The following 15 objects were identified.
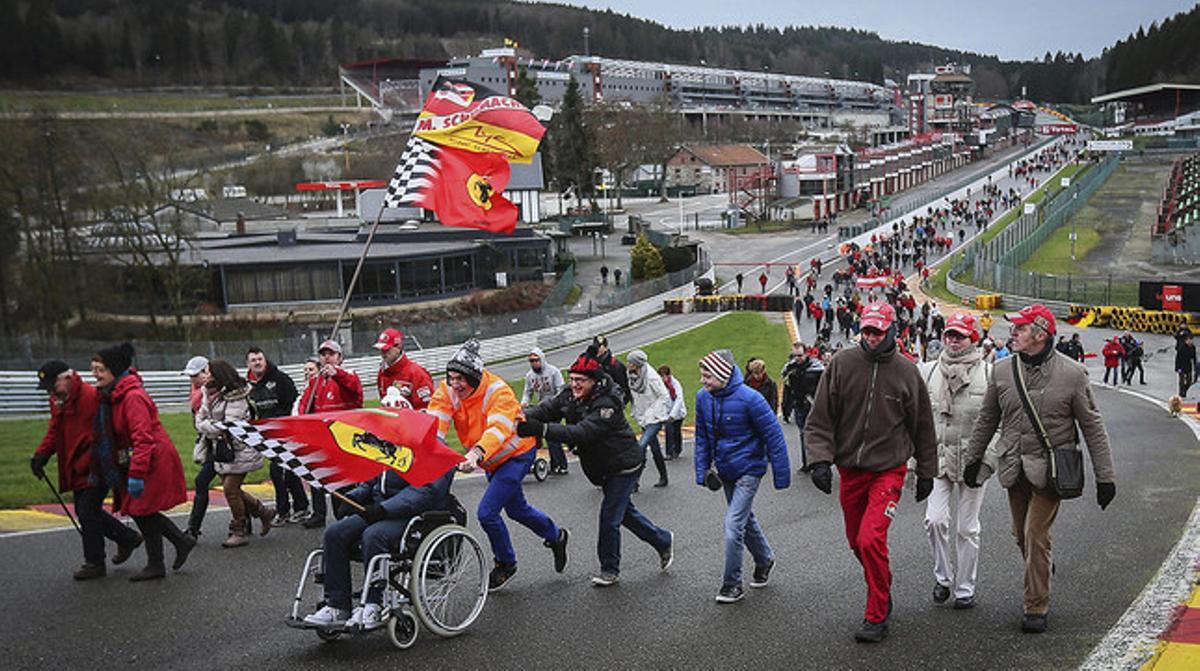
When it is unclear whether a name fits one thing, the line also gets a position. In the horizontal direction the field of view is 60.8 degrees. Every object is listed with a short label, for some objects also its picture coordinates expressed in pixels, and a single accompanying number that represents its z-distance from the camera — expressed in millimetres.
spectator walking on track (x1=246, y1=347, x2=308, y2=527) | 9922
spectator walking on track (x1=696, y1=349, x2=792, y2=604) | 7617
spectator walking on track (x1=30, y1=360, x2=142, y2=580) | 8383
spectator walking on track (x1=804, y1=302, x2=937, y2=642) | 6699
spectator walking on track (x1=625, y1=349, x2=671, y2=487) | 12977
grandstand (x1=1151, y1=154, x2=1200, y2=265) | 62406
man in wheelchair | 6605
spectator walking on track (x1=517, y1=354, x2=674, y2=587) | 7773
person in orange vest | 7469
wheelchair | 6672
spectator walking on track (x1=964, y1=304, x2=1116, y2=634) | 6512
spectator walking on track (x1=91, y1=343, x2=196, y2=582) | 8172
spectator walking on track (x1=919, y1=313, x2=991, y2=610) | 7312
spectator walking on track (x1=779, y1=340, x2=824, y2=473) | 14219
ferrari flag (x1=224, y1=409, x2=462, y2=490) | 6480
